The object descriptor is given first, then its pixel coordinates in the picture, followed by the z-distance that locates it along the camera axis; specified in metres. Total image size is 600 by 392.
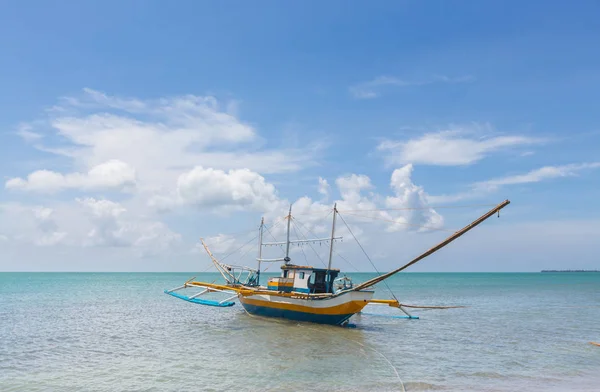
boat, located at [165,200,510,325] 29.98
